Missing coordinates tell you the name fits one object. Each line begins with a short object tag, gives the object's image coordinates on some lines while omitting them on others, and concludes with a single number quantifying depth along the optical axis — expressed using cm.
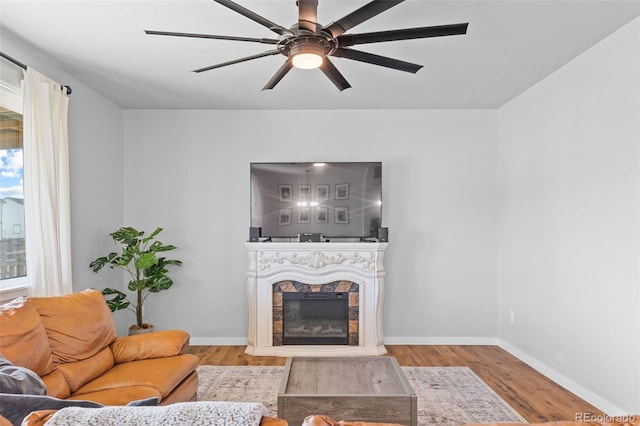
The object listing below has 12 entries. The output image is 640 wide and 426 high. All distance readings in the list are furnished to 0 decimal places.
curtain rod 295
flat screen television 481
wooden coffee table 237
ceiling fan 201
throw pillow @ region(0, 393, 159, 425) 125
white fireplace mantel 461
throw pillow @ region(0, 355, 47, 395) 161
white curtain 315
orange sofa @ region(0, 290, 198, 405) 221
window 308
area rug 307
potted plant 415
